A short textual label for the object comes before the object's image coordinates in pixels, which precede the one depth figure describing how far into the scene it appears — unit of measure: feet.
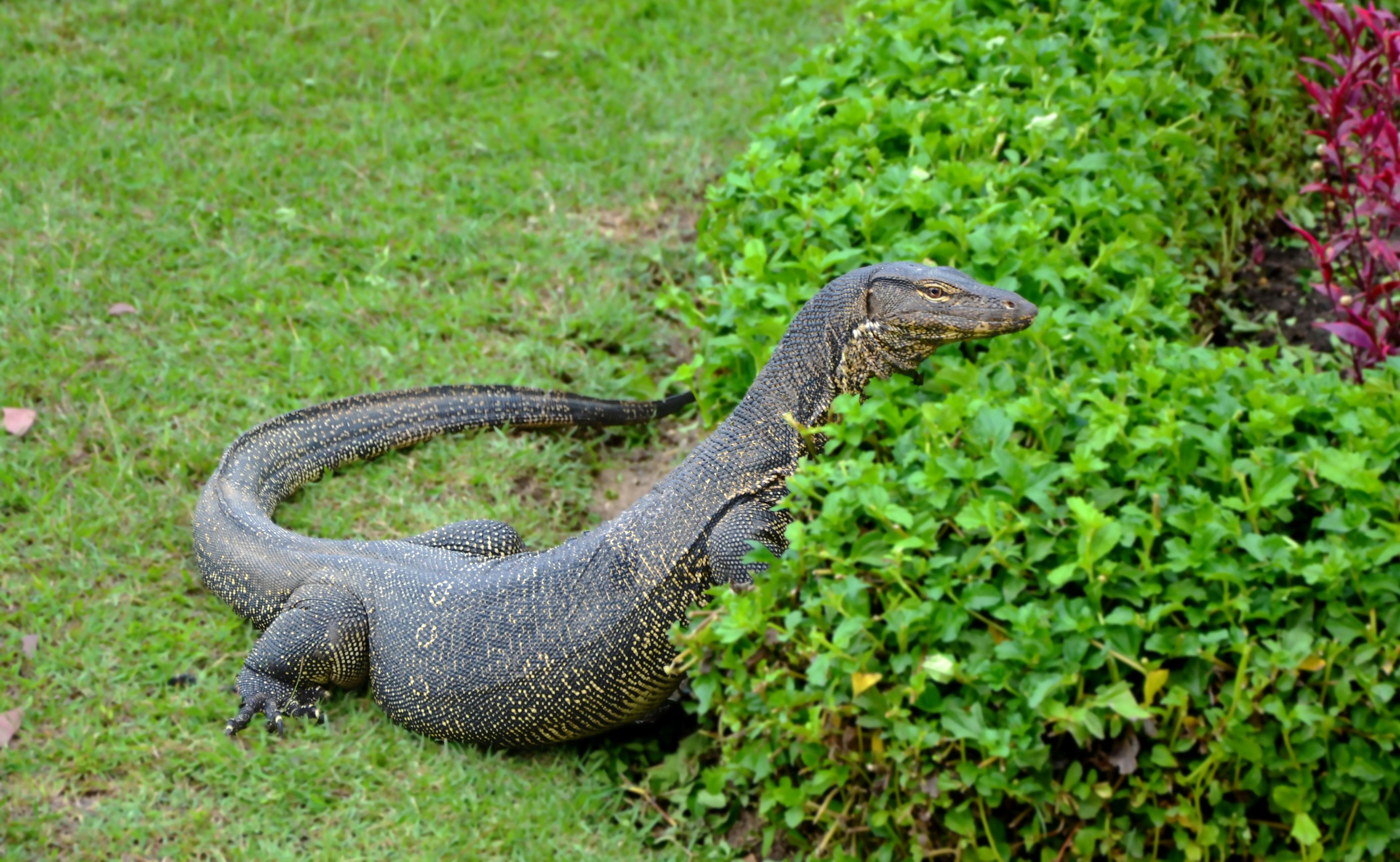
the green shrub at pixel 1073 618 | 19.48
